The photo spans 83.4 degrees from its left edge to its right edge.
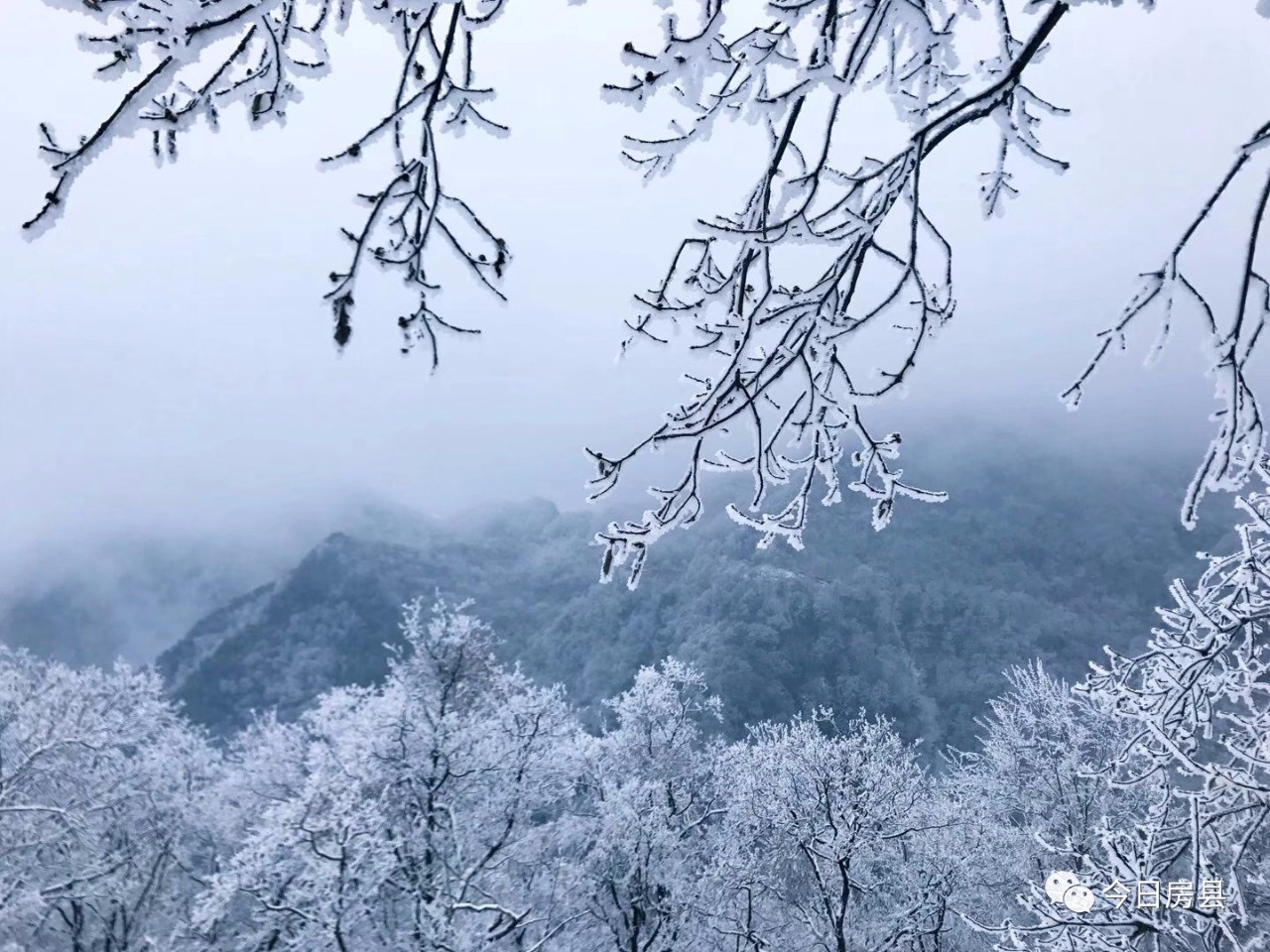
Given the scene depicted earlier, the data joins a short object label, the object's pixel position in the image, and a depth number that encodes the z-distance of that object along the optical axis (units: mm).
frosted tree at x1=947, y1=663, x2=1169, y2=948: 17969
